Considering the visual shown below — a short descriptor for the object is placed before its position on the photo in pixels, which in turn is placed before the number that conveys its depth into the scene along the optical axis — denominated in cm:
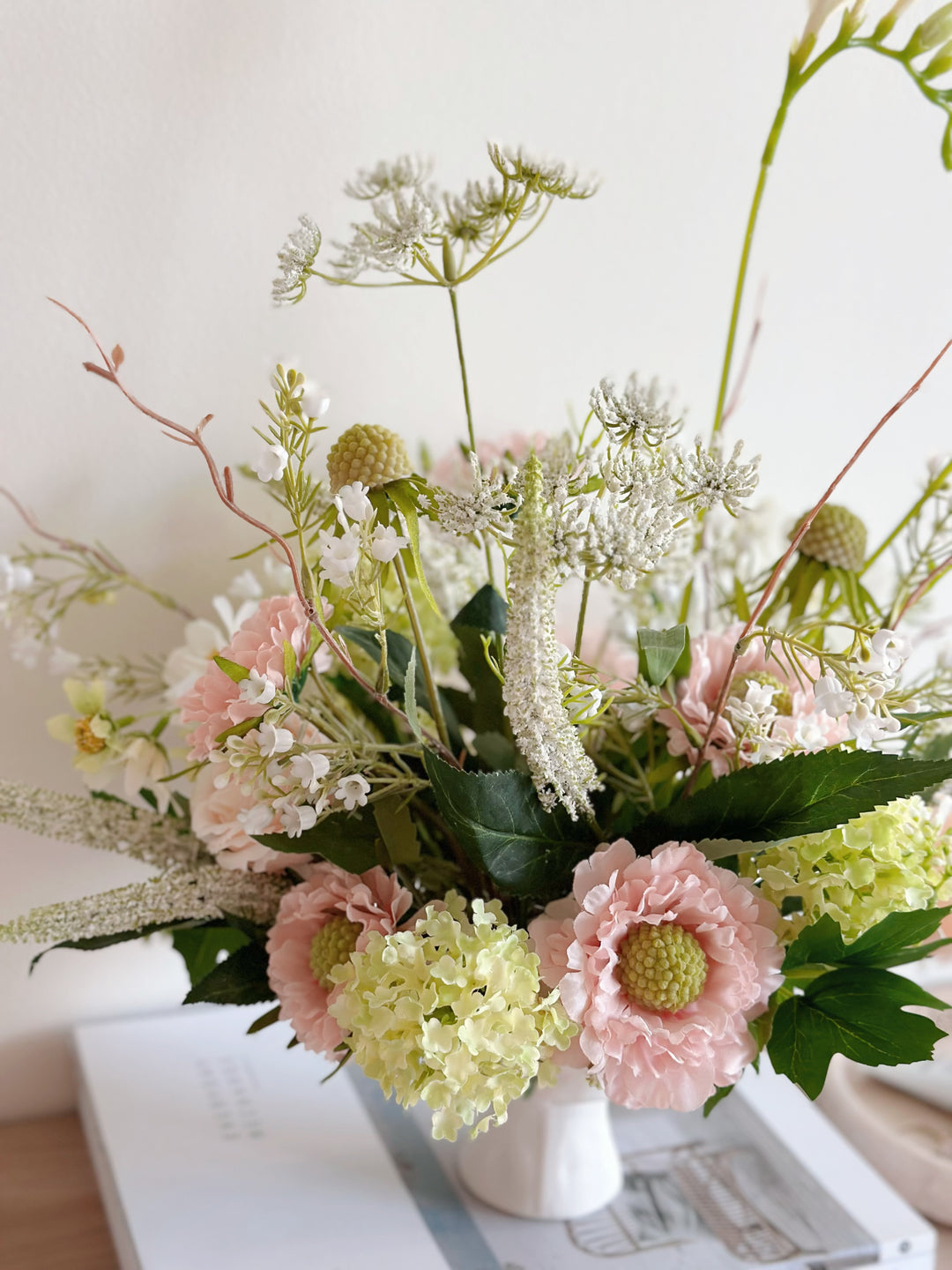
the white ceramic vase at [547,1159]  81
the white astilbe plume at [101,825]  69
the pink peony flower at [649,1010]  60
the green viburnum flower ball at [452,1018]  57
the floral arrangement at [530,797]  56
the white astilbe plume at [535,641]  51
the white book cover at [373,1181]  79
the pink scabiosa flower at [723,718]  66
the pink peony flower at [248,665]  60
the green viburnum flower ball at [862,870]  64
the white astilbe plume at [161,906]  64
